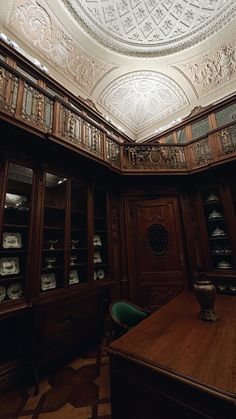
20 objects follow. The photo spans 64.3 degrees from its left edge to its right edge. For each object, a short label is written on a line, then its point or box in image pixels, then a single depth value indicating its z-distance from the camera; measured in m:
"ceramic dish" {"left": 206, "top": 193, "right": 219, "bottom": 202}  3.87
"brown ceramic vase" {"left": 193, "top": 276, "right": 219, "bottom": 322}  1.60
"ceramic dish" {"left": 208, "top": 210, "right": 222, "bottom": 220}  3.76
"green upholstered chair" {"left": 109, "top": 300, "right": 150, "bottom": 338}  1.93
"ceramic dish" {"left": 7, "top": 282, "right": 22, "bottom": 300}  2.17
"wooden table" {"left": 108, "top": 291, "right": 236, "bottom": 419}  0.88
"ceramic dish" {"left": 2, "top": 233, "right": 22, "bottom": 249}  2.24
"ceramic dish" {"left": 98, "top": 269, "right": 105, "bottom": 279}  3.32
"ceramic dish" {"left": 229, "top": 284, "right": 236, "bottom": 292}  3.38
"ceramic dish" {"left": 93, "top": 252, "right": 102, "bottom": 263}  3.34
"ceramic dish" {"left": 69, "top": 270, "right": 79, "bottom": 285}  2.82
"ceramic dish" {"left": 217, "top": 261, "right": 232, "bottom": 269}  3.51
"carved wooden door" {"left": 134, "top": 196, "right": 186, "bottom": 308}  3.63
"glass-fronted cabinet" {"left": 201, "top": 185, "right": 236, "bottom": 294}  3.46
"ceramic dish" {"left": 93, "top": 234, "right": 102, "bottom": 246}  3.40
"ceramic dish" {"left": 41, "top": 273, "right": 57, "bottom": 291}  2.49
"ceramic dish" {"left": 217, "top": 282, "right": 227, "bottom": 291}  3.47
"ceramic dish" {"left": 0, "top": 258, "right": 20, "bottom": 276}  2.18
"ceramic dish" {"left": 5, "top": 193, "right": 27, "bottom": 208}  2.32
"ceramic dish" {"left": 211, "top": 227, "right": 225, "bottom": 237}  3.68
